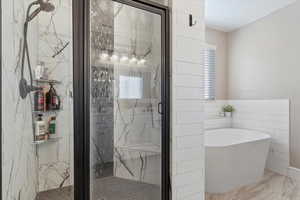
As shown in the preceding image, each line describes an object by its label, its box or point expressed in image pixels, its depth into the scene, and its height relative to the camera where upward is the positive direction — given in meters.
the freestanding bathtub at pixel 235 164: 2.52 -0.93
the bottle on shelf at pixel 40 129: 1.58 -0.26
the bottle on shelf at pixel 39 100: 1.61 -0.02
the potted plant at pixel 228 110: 4.06 -0.25
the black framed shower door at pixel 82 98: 1.34 +0.00
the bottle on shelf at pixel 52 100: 1.71 -0.02
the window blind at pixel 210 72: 3.95 +0.57
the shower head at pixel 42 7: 1.52 +0.81
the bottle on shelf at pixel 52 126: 1.71 -0.25
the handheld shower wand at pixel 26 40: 1.23 +0.41
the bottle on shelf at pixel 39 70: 1.61 +0.24
